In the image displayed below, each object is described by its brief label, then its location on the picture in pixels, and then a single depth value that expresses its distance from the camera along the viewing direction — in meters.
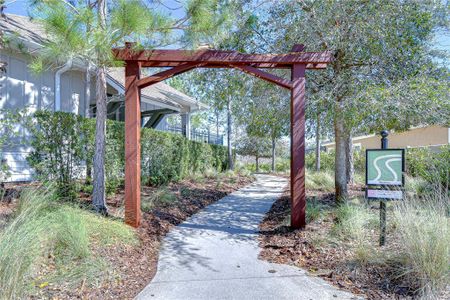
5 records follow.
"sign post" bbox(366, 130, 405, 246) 4.65
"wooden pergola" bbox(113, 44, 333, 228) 5.48
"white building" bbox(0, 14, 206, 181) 8.08
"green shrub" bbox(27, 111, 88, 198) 6.27
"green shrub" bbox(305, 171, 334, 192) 10.38
